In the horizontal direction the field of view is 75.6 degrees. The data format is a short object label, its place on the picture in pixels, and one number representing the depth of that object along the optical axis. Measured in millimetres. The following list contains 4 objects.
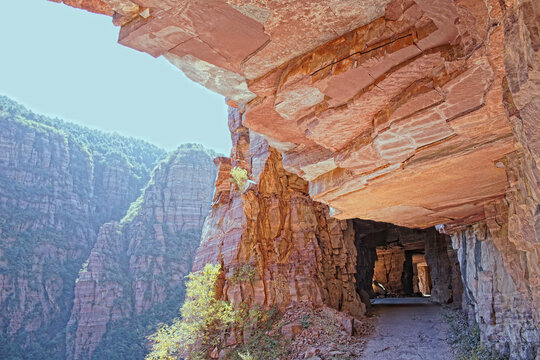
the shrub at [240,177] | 19912
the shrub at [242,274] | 17594
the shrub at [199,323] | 16391
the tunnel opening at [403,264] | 20375
